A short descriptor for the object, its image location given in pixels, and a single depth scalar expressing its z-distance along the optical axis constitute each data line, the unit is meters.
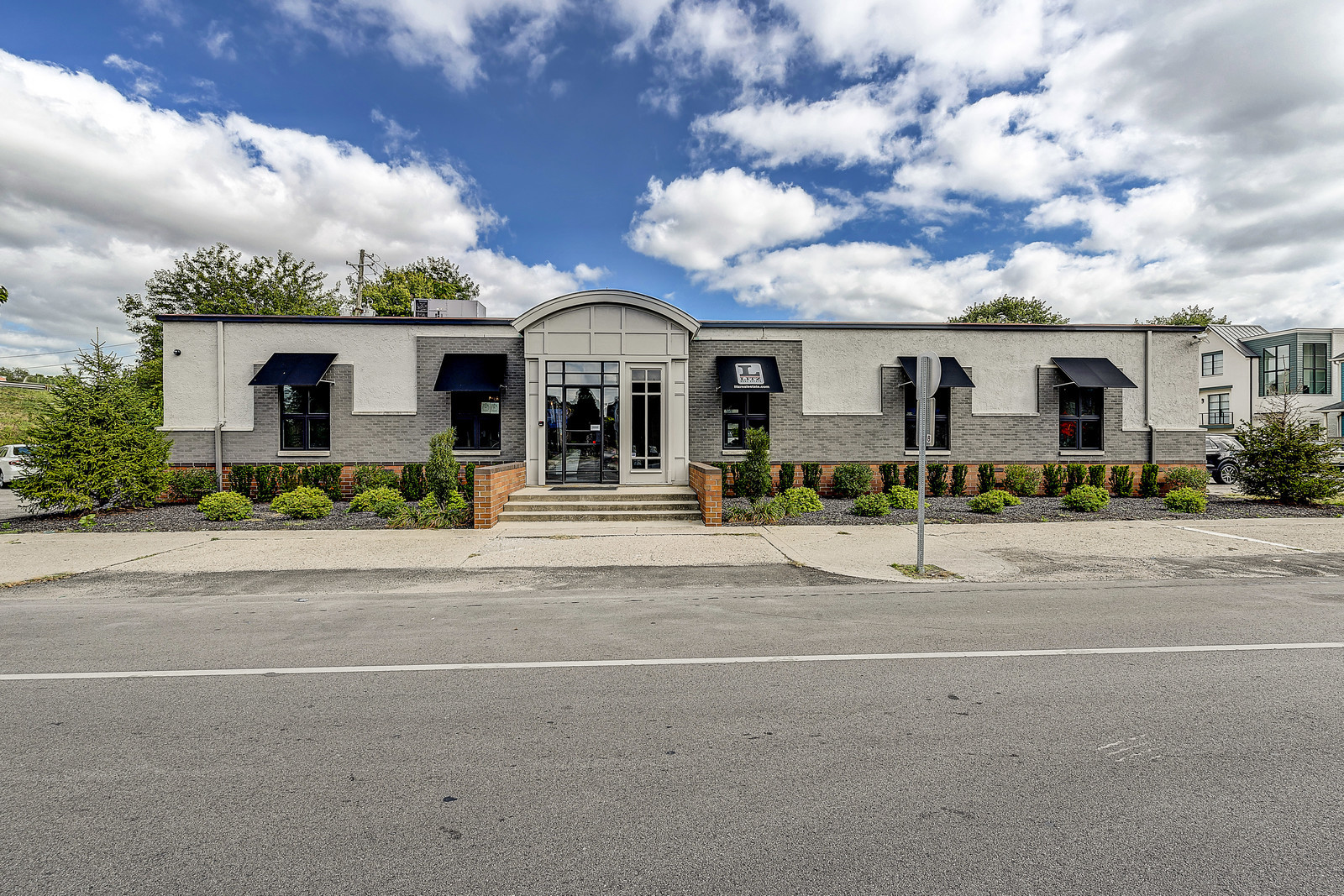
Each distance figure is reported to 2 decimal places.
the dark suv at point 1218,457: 21.41
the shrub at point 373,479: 15.05
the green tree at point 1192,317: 49.25
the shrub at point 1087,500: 13.23
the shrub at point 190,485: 14.83
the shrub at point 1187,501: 13.07
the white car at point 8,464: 22.70
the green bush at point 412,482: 15.20
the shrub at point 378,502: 12.51
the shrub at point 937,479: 16.03
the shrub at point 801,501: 12.97
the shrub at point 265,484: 15.22
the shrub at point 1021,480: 16.08
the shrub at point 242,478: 15.35
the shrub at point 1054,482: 16.28
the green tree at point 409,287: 38.03
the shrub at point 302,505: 12.50
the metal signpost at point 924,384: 7.90
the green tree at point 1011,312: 45.66
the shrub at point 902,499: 13.75
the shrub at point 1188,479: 15.84
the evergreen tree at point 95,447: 12.26
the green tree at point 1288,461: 13.80
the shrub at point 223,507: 12.31
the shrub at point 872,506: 12.99
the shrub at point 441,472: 12.66
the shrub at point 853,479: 15.59
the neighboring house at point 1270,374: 40.19
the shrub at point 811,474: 16.06
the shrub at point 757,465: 14.04
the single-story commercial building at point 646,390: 14.57
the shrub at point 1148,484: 16.20
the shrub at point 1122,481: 16.41
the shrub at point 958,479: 16.16
